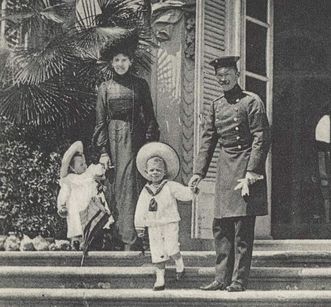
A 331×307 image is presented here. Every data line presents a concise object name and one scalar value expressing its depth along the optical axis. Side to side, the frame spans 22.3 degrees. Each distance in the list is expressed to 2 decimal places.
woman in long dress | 7.45
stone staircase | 5.80
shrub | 8.11
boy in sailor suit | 6.25
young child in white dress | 7.34
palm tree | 7.95
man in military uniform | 5.95
